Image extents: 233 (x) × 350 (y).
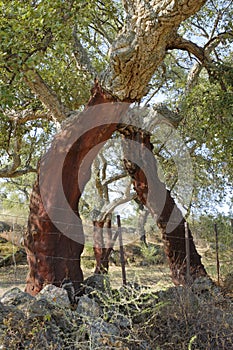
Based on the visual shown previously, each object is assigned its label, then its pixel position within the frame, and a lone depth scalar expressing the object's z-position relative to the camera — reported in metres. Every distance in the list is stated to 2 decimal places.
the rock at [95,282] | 5.58
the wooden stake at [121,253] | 6.83
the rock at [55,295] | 4.43
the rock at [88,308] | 4.32
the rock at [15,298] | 4.23
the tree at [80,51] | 5.45
